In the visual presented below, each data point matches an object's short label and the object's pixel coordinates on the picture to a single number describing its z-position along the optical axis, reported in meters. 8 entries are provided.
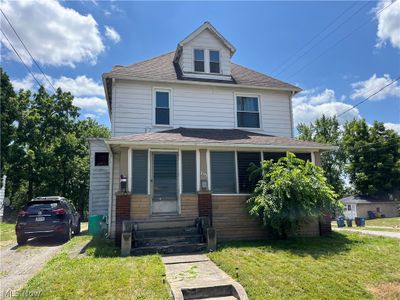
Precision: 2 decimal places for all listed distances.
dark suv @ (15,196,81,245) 9.51
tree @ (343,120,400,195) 35.88
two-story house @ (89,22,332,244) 9.17
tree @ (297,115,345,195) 44.78
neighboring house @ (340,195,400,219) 34.38
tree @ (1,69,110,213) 21.33
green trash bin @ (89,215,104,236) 11.23
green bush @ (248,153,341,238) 8.21
